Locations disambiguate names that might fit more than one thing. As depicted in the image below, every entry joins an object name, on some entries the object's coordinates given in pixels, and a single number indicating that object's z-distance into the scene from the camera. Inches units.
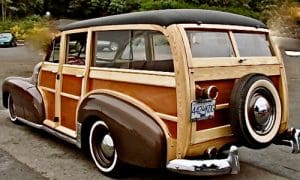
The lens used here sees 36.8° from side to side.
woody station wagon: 160.1
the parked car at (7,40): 1220.5
